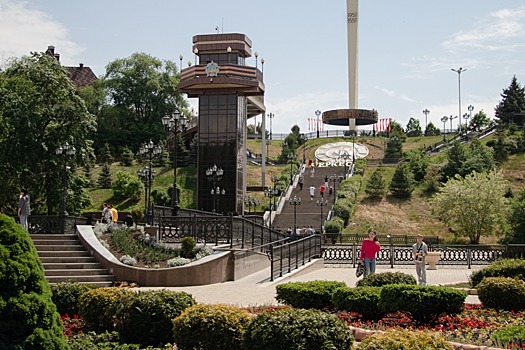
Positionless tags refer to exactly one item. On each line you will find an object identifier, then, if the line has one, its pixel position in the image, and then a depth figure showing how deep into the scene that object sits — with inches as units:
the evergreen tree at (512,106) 3607.3
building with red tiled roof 3935.5
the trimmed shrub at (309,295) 512.7
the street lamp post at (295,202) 1890.3
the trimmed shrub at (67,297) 495.2
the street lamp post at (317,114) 3906.5
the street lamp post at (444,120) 3699.3
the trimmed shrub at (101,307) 438.0
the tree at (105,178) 2581.2
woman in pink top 730.8
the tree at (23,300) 283.6
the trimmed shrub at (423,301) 444.8
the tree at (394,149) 3127.5
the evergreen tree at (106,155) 2918.3
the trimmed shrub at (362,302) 474.9
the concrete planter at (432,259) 1186.2
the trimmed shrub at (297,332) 313.0
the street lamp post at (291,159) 2641.5
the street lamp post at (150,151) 1103.5
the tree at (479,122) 3793.6
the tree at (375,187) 2388.0
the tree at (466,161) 2471.7
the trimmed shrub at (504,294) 518.0
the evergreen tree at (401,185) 2406.5
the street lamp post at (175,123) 1046.4
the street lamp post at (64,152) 1007.0
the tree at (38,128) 1465.3
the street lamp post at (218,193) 1974.4
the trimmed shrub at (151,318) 406.0
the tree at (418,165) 2576.3
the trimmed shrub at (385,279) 548.7
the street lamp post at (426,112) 4089.6
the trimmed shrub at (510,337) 352.8
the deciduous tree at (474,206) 1950.1
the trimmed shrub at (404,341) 287.7
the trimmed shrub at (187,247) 870.4
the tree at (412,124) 5258.4
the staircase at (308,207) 2092.8
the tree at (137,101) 3216.0
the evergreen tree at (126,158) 2861.7
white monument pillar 3065.9
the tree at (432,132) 3885.8
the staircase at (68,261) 787.4
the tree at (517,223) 1734.7
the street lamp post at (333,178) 2514.8
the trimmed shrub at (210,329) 360.5
